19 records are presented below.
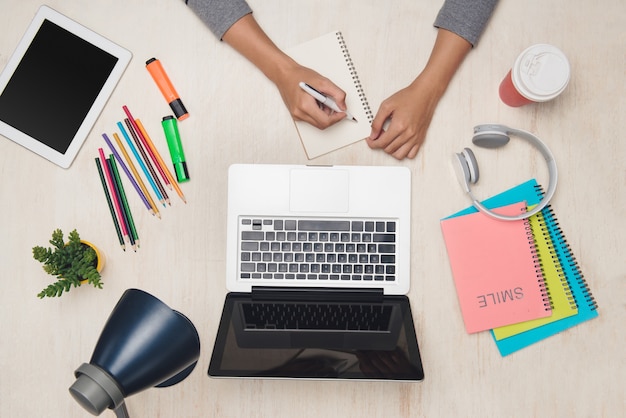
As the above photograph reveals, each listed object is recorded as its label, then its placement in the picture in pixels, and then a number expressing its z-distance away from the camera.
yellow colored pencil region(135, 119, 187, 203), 0.85
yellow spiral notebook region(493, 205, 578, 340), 0.81
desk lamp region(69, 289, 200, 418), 0.53
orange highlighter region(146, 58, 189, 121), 0.86
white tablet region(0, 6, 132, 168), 0.85
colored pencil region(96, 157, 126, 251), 0.84
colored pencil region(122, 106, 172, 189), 0.85
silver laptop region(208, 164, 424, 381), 0.77
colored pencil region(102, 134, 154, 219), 0.84
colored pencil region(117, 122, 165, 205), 0.85
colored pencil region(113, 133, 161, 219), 0.84
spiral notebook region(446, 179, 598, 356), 0.81
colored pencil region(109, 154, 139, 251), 0.84
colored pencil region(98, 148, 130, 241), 0.84
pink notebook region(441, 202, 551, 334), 0.81
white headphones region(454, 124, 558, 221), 0.81
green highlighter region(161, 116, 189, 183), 0.85
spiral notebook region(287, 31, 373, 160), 0.85
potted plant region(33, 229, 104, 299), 0.74
